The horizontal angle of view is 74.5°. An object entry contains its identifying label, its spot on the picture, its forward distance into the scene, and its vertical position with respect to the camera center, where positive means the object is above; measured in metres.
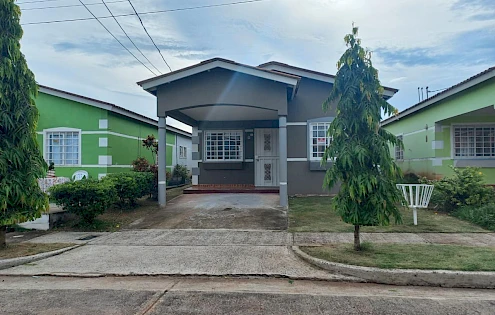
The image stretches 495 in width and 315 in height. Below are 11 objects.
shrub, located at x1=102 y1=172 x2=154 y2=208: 9.45 -0.73
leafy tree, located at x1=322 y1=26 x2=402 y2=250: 5.16 +0.17
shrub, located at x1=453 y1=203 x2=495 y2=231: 7.47 -1.37
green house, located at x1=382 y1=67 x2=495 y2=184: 10.65 +1.07
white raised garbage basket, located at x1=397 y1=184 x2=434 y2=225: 7.59 -0.86
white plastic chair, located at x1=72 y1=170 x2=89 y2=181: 12.28 -0.48
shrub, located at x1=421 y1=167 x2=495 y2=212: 8.74 -0.86
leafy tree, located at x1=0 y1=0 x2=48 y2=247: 5.99 +0.57
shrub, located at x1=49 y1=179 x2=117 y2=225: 7.70 -0.85
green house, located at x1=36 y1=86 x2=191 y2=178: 12.41 +1.13
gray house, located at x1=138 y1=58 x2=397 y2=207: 10.27 +1.63
